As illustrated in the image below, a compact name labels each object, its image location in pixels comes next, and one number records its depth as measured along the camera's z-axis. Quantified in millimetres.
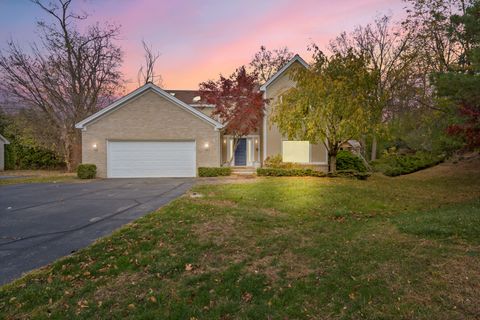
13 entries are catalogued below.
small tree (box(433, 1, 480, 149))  8352
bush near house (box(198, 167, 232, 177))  17531
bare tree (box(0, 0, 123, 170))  22352
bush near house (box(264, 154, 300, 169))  17859
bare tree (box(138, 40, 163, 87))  32656
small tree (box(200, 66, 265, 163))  18453
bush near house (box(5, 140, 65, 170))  26422
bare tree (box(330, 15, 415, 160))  25562
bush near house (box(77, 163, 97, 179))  16828
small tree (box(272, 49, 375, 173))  14688
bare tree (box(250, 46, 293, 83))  33312
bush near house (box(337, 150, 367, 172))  20422
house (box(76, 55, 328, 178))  17688
